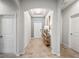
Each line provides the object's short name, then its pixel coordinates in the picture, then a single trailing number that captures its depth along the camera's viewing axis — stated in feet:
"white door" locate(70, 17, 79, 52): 11.29
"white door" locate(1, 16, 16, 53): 10.19
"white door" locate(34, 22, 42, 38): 27.57
